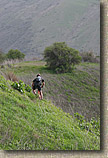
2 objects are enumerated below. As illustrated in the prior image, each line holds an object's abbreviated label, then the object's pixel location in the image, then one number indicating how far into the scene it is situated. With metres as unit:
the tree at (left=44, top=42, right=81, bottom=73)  40.12
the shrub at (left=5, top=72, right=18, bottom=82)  16.58
